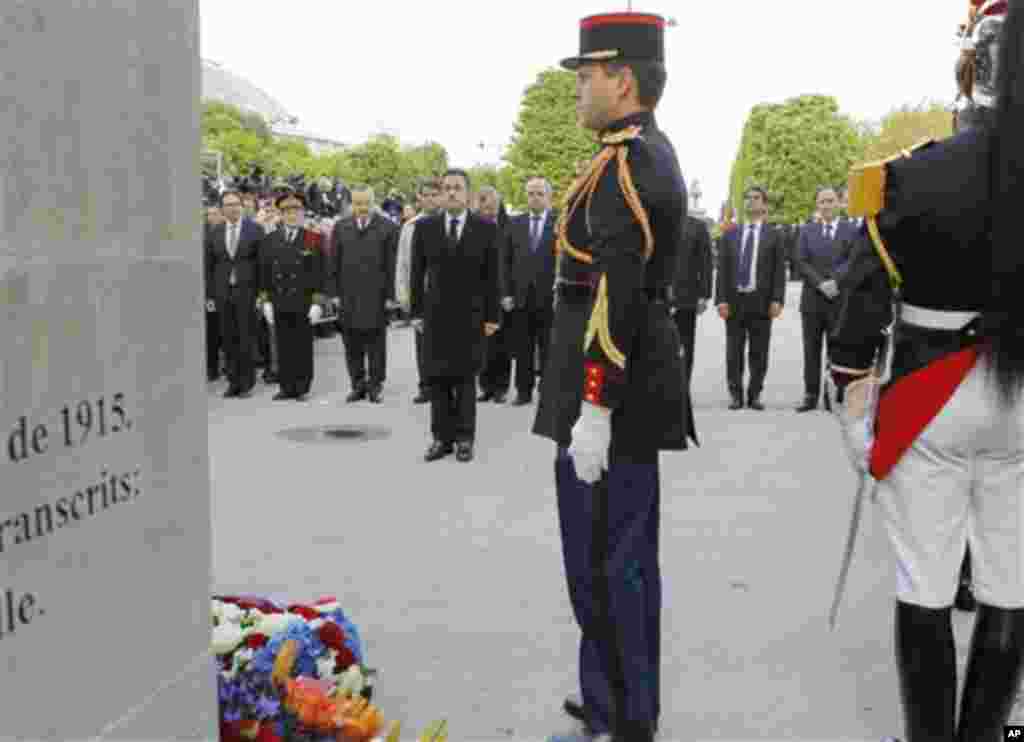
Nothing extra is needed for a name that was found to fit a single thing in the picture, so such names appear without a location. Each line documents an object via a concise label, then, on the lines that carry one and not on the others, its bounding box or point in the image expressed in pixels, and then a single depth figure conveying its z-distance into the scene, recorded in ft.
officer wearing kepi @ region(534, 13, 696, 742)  10.40
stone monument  6.93
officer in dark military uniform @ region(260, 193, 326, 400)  38.34
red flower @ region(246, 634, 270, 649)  11.48
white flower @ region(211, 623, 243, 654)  11.18
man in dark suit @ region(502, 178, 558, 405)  37.06
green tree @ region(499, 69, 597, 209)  193.57
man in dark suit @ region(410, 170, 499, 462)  27.02
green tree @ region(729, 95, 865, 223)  194.29
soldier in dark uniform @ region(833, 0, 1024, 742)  9.36
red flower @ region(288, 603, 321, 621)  12.63
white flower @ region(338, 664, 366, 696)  11.81
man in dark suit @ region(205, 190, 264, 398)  39.01
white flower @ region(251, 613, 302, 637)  11.70
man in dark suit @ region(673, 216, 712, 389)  37.01
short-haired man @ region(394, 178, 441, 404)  30.44
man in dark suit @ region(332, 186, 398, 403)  37.32
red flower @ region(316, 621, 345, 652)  12.16
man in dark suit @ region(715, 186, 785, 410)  36.24
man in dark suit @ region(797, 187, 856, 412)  35.29
